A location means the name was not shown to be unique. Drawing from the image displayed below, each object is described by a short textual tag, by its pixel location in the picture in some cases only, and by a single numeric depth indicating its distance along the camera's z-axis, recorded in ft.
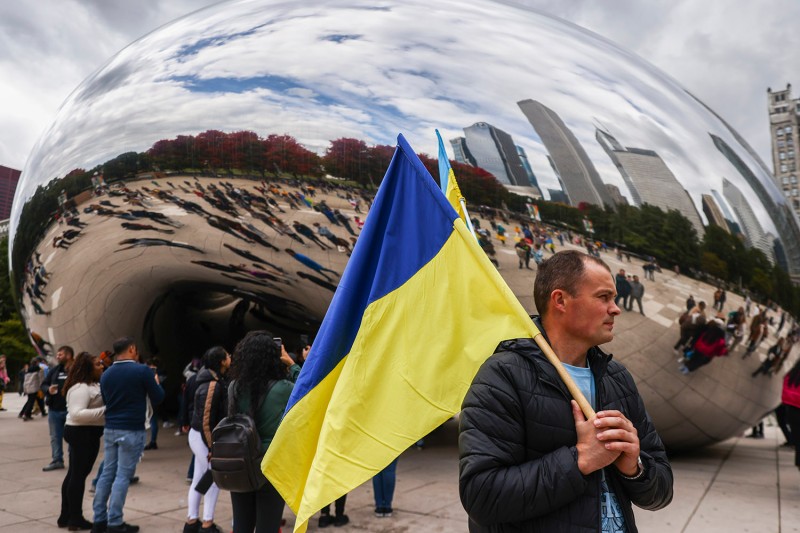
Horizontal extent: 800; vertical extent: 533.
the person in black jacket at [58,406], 21.91
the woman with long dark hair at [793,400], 18.85
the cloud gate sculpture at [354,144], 16.74
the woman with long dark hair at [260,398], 11.50
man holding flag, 5.28
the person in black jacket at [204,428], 13.73
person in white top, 15.51
